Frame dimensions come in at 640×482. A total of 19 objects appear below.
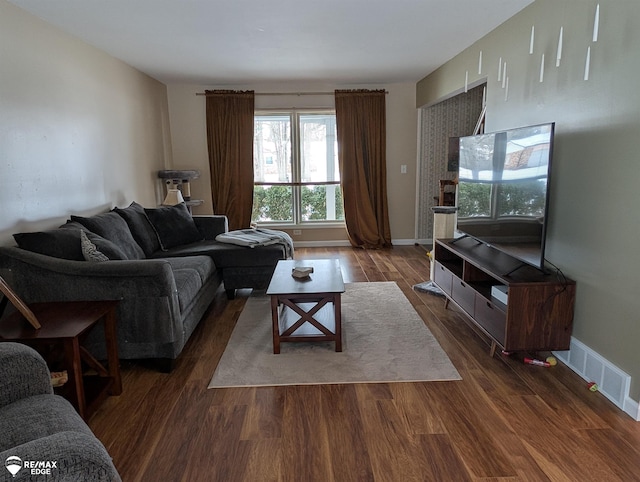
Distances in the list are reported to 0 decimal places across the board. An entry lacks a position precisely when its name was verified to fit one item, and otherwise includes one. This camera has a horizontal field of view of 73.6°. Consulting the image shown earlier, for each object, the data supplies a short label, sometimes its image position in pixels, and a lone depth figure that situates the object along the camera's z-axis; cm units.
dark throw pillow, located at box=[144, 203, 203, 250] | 420
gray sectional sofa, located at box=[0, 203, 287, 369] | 249
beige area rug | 255
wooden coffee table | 281
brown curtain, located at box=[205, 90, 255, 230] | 593
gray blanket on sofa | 401
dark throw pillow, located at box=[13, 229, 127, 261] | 260
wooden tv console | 246
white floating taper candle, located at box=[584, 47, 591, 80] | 237
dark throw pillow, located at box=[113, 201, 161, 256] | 385
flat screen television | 247
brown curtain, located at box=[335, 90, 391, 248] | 598
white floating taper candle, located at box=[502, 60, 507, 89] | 335
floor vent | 214
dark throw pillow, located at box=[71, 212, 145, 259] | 324
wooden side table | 197
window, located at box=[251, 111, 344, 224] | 618
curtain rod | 597
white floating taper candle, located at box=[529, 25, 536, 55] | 291
